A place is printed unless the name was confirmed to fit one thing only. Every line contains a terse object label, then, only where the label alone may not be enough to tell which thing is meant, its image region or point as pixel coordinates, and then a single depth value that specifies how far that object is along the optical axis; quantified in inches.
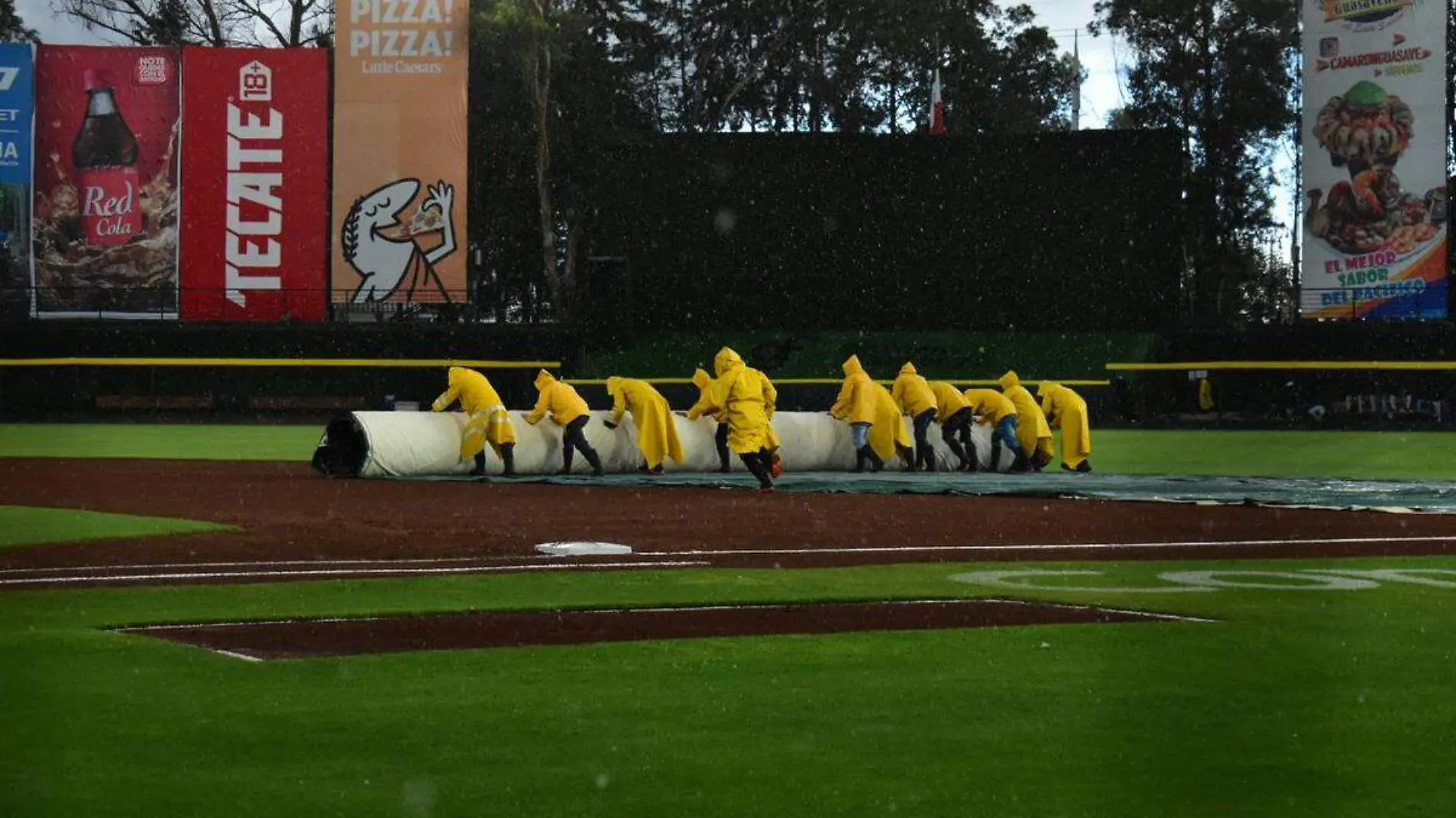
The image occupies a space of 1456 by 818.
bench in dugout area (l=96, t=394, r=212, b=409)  2041.1
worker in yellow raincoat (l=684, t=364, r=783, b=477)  1083.9
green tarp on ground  925.2
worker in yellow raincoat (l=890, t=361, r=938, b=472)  1235.2
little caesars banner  2047.2
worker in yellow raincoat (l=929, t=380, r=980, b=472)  1254.3
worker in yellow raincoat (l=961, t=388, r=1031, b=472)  1258.0
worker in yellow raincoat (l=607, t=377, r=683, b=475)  1139.3
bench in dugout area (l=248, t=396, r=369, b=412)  2053.4
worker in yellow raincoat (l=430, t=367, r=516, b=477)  1090.1
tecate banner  2049.7
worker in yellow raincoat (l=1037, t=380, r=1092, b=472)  1248.8
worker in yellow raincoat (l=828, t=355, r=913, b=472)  1207.6
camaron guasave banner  2044.8
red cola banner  2055.9
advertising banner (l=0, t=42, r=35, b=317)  2048.5
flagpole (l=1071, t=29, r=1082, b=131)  2736.2
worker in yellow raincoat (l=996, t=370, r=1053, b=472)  1278.3
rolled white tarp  1079.0
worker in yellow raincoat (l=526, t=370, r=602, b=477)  1121.4
